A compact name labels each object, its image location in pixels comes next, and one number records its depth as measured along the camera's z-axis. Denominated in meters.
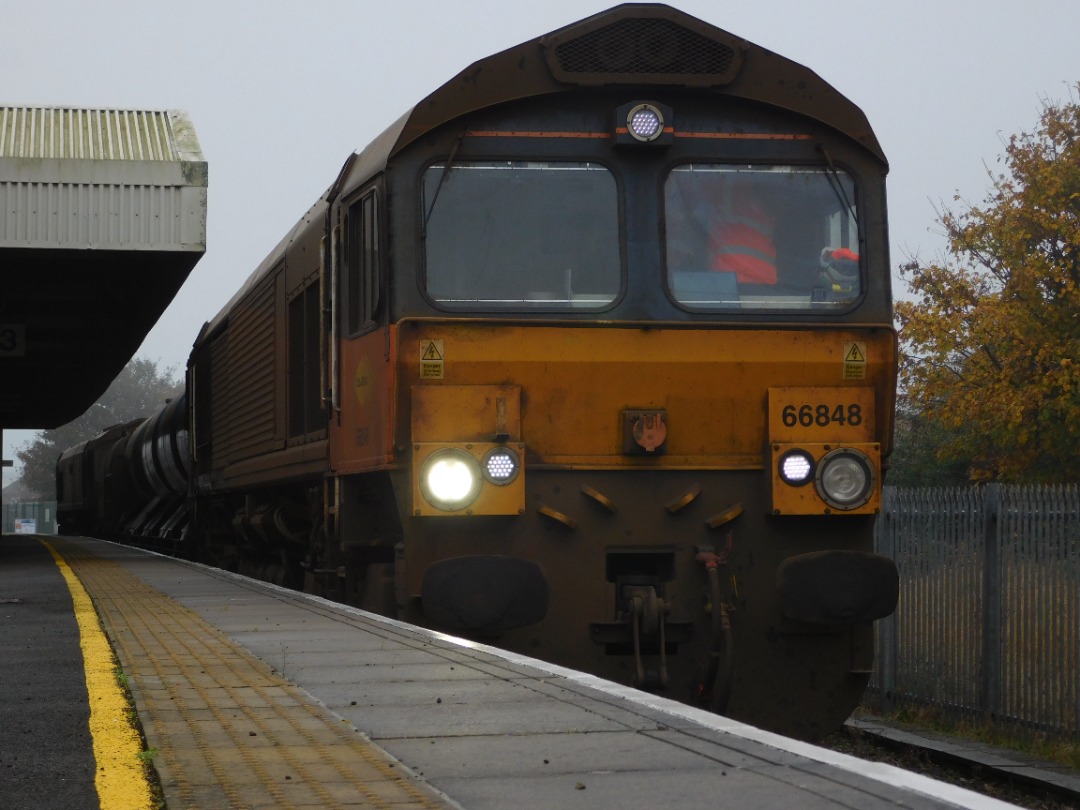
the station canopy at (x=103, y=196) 34.00
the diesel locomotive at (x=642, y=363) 15.06
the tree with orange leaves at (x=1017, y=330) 53.69
